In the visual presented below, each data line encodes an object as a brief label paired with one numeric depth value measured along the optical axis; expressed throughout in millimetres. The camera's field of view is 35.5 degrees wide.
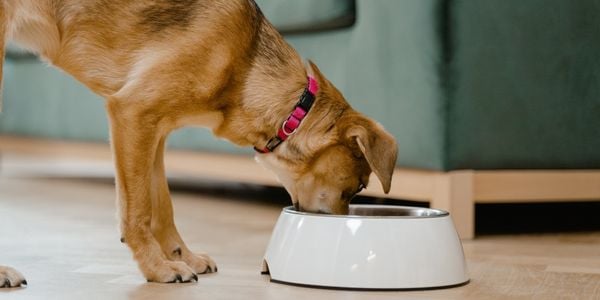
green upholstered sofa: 2799
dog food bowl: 2006
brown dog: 2207
